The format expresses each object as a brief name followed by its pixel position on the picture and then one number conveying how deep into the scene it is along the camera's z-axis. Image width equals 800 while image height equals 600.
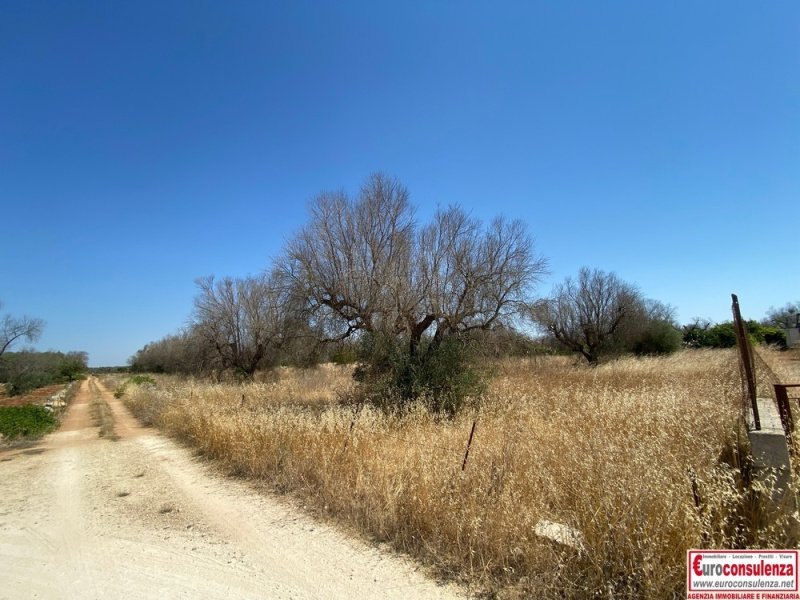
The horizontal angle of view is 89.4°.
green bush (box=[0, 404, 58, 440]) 13.12
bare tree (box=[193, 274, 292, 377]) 32.00
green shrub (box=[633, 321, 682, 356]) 30.75
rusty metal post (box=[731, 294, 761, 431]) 4.15
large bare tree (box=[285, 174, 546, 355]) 14.62
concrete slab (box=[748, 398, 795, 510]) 3.28
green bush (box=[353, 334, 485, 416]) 11.83
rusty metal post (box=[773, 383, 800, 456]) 4.09
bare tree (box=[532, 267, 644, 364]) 29.81
